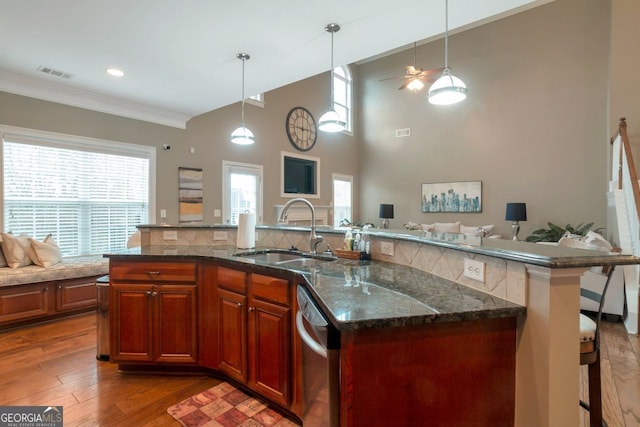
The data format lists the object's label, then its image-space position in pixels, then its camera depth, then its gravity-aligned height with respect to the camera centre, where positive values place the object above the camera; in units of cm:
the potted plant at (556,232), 525 -35
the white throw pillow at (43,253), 346 -48
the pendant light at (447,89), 248 +96
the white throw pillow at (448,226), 632 -32
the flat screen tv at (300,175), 654 +75
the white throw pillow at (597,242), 338 -35
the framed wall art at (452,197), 647 +30
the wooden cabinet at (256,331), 175 -73
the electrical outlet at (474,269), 127 -24
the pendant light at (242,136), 365 +85
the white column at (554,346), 102 -44
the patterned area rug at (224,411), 180 -121
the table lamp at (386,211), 696 -1
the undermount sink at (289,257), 219 -36
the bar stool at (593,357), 136 -63
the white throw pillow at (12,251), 337 -44
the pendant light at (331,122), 319 +90
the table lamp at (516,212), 547 -2
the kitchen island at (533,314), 100 -34
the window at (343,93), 793 +299
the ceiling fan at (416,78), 484 +206
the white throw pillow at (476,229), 599 -35
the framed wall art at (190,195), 493 +24
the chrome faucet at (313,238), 232 -20
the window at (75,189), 360 +26
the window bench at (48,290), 316 -86
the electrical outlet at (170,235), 291 -23
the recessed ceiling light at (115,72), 329 +146
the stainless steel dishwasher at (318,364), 107 -58
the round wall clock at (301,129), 660 +177
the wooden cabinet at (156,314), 224 -74
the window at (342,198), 777 +31
